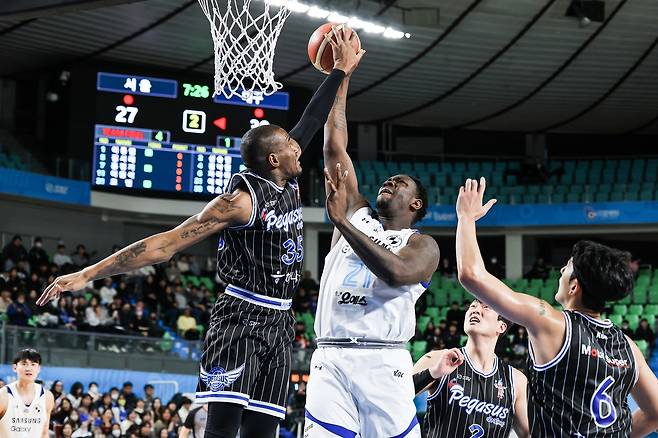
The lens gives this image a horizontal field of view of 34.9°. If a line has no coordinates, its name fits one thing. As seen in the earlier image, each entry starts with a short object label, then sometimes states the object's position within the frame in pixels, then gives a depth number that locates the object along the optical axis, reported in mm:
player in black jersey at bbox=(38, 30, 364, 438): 5617
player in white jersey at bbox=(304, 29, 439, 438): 5844
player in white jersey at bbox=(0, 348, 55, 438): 9836
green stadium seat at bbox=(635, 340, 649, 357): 21659
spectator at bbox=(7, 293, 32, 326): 19156
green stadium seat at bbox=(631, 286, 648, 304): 26453
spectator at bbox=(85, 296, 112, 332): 20875
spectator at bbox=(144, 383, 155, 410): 17781
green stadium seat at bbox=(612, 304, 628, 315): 25141
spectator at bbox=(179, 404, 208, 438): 10938
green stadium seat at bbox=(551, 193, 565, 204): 29719
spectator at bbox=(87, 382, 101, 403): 16984
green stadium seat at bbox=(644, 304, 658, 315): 25023
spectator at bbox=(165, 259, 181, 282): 25605
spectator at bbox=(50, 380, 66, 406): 16016
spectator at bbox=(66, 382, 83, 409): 16516
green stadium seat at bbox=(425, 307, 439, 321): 25641
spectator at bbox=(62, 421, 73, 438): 14969
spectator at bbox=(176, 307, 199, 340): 22688
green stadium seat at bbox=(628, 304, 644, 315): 25202
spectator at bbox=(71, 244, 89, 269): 24375
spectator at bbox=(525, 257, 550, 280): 28594
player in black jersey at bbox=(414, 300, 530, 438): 7105
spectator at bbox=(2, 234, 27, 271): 22578
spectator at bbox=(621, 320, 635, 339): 22342
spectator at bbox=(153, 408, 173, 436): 16844
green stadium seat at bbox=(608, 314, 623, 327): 24064
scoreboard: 21188
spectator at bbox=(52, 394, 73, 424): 15664
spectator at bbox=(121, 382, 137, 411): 17500
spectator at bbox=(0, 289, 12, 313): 19703
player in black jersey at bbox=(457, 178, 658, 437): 4785
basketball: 7305
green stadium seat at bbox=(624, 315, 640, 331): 24297
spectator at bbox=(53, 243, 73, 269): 24112
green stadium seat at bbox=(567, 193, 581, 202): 29638
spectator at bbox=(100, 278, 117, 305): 22578
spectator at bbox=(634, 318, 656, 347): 22703
